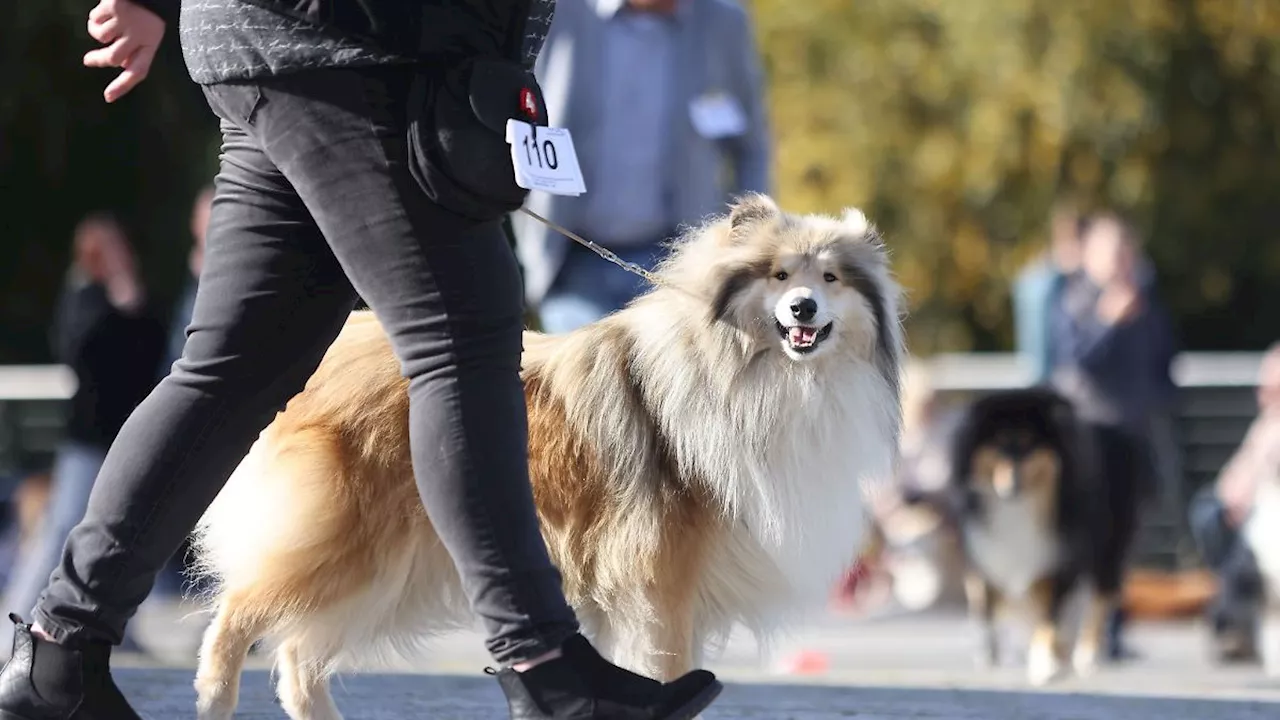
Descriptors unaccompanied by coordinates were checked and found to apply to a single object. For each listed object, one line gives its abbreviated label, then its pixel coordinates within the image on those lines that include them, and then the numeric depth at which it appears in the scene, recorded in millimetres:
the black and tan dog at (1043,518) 17812
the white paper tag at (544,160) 6262
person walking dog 6285
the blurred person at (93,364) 15953
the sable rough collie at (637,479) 8289
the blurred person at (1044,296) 19672
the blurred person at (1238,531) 18047
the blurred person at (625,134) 11055
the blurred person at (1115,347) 18969
